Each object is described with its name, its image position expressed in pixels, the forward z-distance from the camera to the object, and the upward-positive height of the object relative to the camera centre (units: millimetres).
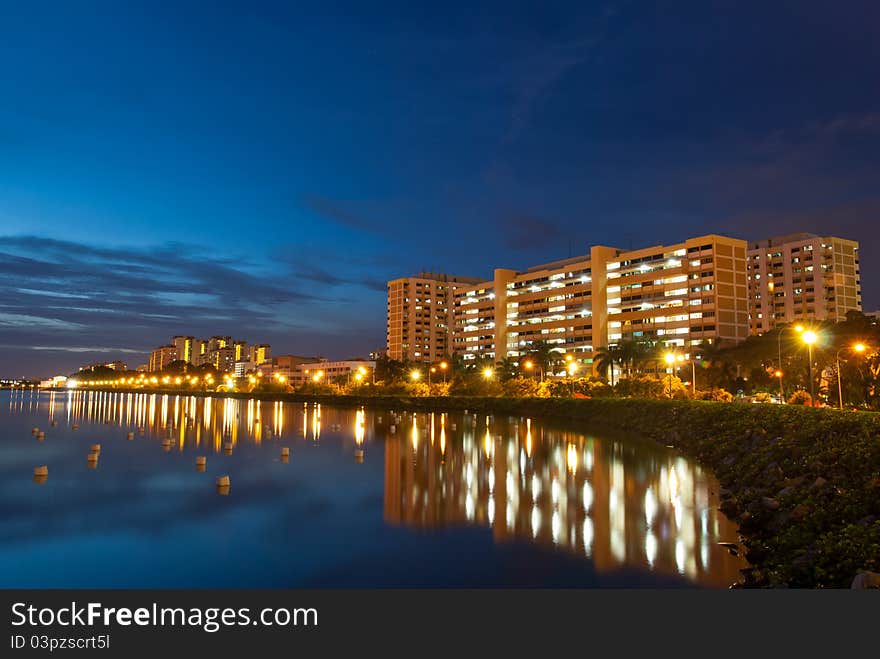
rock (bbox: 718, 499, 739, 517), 16906 -3739
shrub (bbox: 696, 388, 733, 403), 56781 -1610
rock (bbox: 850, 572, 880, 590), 8422 -2862
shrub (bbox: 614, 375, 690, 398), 60019 -888
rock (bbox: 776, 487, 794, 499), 15691 -3021
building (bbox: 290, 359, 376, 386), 125650 +1632
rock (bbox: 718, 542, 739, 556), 12992 -3769
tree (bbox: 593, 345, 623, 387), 97375 +3532
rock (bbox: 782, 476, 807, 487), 16441 -2874
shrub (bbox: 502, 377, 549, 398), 78469 -1355
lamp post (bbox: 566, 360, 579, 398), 125831 +2428
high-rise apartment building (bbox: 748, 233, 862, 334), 158375 +26752
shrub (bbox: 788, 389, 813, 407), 43312 -1499
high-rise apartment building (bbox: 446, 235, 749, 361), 122000 +18359
